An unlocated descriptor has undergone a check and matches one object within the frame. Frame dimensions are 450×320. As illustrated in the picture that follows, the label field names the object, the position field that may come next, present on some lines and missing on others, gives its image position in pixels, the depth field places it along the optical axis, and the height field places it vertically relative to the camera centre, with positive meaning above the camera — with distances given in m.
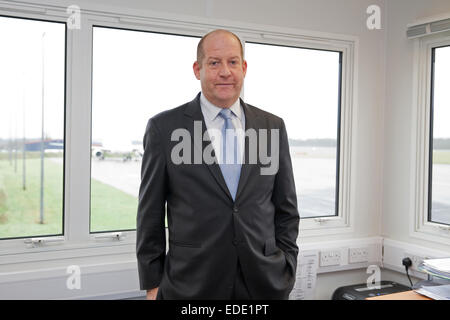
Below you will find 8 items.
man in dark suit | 1.35 -0.15
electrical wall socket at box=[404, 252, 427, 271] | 2.46 -0.58
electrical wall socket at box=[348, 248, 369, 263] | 2.63 -0.61
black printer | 2.43 -0.77
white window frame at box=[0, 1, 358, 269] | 1.93 +0.09
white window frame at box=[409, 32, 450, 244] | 2.50 +0.08
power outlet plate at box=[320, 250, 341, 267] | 2.53 -0.61
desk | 1.67 -0.54
